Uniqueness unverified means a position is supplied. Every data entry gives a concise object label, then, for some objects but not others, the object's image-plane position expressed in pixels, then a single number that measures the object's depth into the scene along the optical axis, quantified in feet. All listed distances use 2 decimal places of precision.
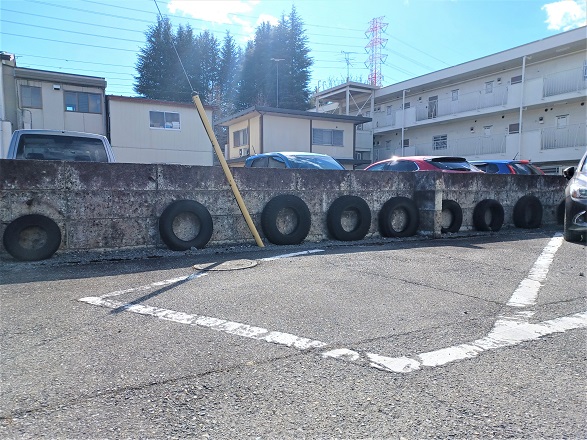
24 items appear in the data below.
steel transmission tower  140.56
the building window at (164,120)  69.01
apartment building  63.57
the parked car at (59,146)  20.71
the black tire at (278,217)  23.35
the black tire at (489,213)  30.42
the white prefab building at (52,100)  63.57
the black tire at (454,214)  28.94
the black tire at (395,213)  26.94
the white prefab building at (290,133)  72.43
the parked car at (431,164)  31.99
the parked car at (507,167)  37.86
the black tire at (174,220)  20.83
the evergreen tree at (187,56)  126.93
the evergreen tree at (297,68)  136.26
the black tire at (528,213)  32.65
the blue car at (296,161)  28.77
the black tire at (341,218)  25.22
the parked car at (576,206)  19.33
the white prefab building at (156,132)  67.05
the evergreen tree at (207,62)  140.46
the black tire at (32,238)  17.64
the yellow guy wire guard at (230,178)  20.95
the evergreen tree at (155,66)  125.49
